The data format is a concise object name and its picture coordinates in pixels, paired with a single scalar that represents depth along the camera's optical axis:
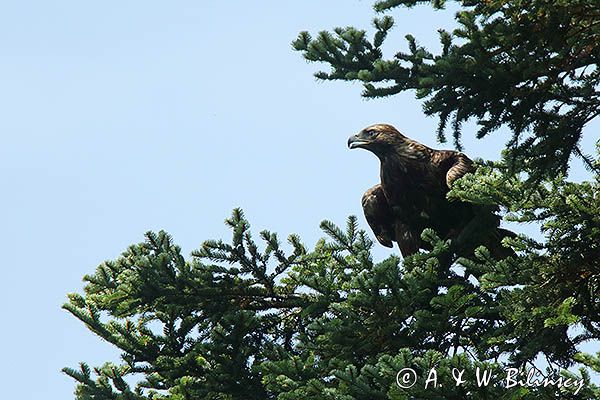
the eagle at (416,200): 20.70
